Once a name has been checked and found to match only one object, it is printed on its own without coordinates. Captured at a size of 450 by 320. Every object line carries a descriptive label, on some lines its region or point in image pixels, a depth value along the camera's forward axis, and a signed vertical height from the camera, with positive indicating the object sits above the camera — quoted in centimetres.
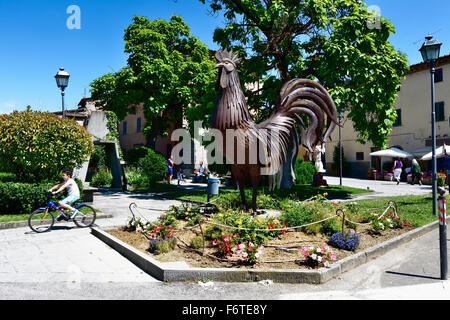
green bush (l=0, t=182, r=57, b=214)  1046 -96
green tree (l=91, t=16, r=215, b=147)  2472 +751
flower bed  583 -162
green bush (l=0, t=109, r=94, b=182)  1105 +90
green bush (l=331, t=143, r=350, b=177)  3625 +27
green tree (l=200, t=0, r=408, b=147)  1345 +530
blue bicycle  909 -157
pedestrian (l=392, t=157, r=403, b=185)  2590 -34
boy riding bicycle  934 -78
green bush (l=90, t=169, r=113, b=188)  2297 -89
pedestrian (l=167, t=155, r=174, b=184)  2500 +17
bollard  538 -124
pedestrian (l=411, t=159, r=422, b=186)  2464 -50
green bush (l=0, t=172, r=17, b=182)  1242 -42
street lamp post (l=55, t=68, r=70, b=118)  1424 +405
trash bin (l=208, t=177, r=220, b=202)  1120 -69
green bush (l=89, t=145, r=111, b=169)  2519 +71
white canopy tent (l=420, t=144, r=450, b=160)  2214 +95
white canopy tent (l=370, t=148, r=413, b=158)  2794 +107
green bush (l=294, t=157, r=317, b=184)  2428 -49
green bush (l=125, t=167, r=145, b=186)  2152 -68
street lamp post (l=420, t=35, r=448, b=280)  1098 +388
